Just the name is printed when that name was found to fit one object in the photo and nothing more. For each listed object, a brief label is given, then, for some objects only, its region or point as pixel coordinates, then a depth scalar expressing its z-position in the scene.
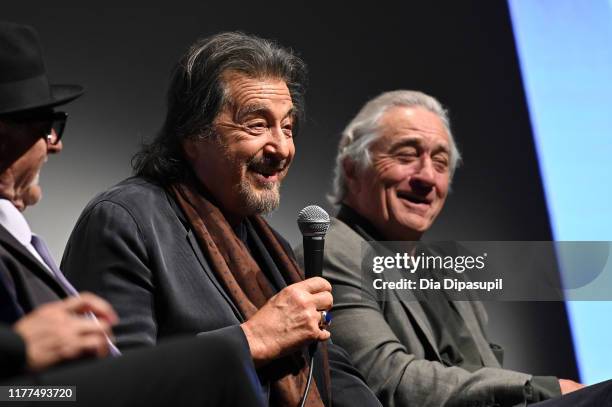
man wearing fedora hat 2.37
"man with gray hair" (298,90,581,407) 5.39
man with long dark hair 4.29
